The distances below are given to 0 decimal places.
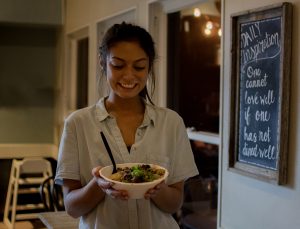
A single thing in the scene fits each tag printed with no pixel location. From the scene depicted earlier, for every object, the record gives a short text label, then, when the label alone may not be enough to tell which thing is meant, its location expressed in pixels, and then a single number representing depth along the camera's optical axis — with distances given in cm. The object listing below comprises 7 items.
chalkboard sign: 121
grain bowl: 80
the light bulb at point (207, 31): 222
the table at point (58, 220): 168
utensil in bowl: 89
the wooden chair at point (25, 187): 323
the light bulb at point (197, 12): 203
